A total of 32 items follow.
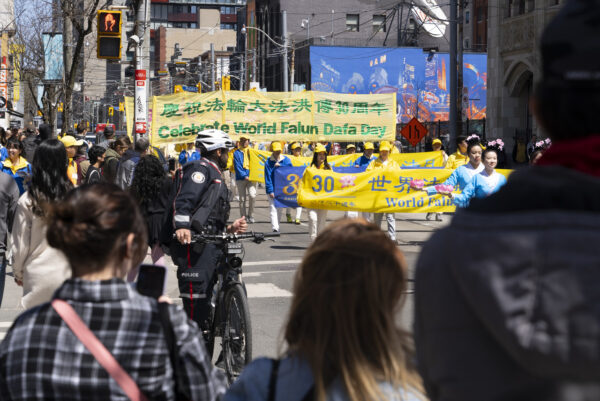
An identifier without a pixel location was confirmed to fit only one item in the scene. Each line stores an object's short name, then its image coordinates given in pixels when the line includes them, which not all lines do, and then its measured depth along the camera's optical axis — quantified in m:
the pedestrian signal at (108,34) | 20.55
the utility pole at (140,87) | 20.11
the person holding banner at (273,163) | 18.98
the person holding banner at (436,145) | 24.38
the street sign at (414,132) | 30.08
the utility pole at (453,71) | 29.62
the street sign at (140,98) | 20.20
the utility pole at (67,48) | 26.38
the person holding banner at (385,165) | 16.38
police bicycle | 6.62
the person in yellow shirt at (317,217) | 16.75
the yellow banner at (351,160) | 21.00
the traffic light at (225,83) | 57.64
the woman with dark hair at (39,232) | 5.75
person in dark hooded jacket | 1.60
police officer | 7.03
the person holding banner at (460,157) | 17.95
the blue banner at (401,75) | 67.38
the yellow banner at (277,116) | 21.58
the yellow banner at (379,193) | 16.25
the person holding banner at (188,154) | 24.05
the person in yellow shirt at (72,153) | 13.25
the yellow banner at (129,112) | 23.50
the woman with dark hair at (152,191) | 8.04
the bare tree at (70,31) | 25.94
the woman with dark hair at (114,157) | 13.19
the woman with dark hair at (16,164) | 13.74
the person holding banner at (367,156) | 19.00
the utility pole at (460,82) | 32.47
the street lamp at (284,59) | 39.96
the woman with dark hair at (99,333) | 2.80
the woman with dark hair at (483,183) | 10.79
